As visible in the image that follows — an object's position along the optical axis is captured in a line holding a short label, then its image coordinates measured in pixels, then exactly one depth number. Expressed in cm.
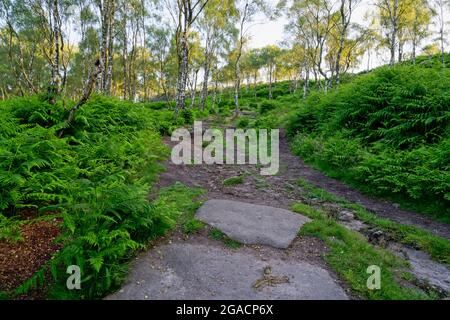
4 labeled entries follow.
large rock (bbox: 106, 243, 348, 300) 340
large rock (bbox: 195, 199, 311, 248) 509
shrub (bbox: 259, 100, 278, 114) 2869
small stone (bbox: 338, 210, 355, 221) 670
